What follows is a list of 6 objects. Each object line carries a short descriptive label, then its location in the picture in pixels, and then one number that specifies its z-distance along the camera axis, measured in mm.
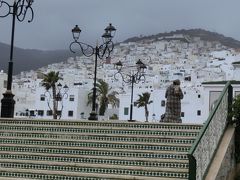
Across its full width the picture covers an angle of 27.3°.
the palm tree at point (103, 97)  71562
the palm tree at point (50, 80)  72125
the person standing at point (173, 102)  13398
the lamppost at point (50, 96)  78438
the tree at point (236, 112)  10234
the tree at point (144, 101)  67575
